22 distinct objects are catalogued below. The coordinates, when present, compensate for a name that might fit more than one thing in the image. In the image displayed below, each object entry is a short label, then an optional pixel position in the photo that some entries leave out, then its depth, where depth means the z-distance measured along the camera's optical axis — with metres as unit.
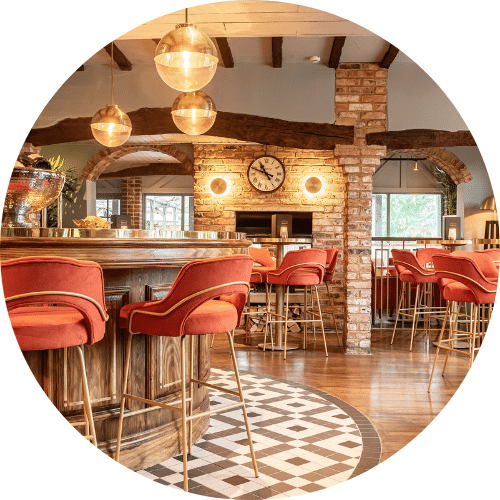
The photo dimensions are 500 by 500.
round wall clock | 7.85
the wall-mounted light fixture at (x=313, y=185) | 7.73
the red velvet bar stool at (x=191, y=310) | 2.15
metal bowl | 2.55
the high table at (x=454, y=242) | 5.81
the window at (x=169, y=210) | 13.77
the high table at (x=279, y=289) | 5.20
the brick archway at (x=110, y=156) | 8.58
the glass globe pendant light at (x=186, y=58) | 2.91
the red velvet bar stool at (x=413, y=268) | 5.43
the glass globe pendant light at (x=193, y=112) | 3.77
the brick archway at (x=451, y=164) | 9.33
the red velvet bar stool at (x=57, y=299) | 1.83
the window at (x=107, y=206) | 14.54
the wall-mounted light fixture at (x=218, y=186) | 7.92
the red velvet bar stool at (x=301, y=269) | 4.92
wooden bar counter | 2.25
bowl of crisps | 3.10
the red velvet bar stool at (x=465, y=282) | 3.49
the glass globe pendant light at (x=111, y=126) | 4.12
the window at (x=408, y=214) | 13.77
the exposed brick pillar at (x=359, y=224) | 5.42
